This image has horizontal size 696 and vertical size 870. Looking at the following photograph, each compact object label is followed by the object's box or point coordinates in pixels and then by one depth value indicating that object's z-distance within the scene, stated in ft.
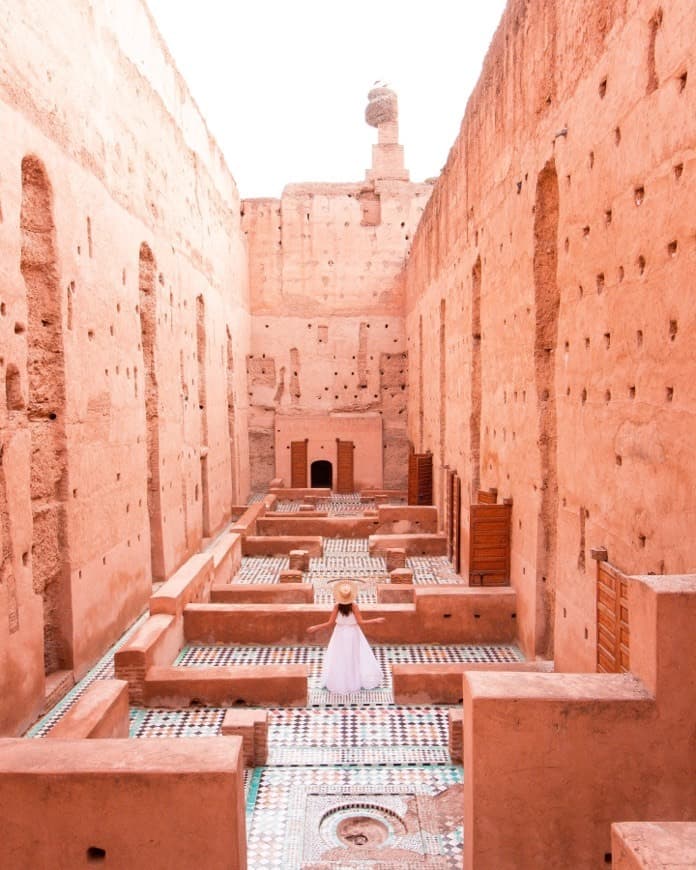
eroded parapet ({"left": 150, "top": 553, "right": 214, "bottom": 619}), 26.68
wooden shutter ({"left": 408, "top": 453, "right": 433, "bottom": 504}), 51.31
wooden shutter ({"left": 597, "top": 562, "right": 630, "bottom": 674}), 17.48
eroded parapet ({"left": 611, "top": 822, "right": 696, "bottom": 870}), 8.50
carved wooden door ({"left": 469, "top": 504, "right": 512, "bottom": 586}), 29.14
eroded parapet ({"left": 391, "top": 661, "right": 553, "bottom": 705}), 22.77
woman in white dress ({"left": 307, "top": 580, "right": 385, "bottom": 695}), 23.80
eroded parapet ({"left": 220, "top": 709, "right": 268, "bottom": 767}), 19.13
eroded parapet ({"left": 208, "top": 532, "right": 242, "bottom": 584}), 34.64
